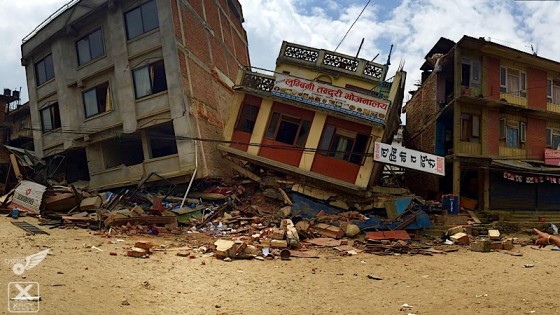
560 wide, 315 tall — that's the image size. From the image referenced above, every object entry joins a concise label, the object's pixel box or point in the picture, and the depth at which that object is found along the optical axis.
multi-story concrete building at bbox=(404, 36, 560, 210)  21.50
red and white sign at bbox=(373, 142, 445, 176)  16.55
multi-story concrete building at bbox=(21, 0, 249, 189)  19.14
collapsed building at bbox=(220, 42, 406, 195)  17.62
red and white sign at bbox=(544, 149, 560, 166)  22.94
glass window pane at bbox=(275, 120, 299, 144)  18.59
